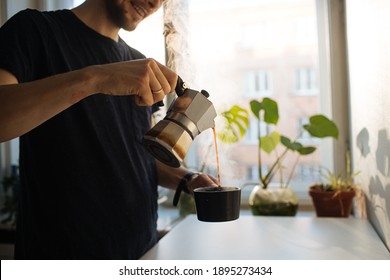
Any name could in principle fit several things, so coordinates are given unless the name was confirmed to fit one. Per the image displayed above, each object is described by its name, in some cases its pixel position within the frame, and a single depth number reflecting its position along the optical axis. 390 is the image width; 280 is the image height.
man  0.43
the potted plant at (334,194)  0.96
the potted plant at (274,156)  0.77
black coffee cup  0.45
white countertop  0.64
